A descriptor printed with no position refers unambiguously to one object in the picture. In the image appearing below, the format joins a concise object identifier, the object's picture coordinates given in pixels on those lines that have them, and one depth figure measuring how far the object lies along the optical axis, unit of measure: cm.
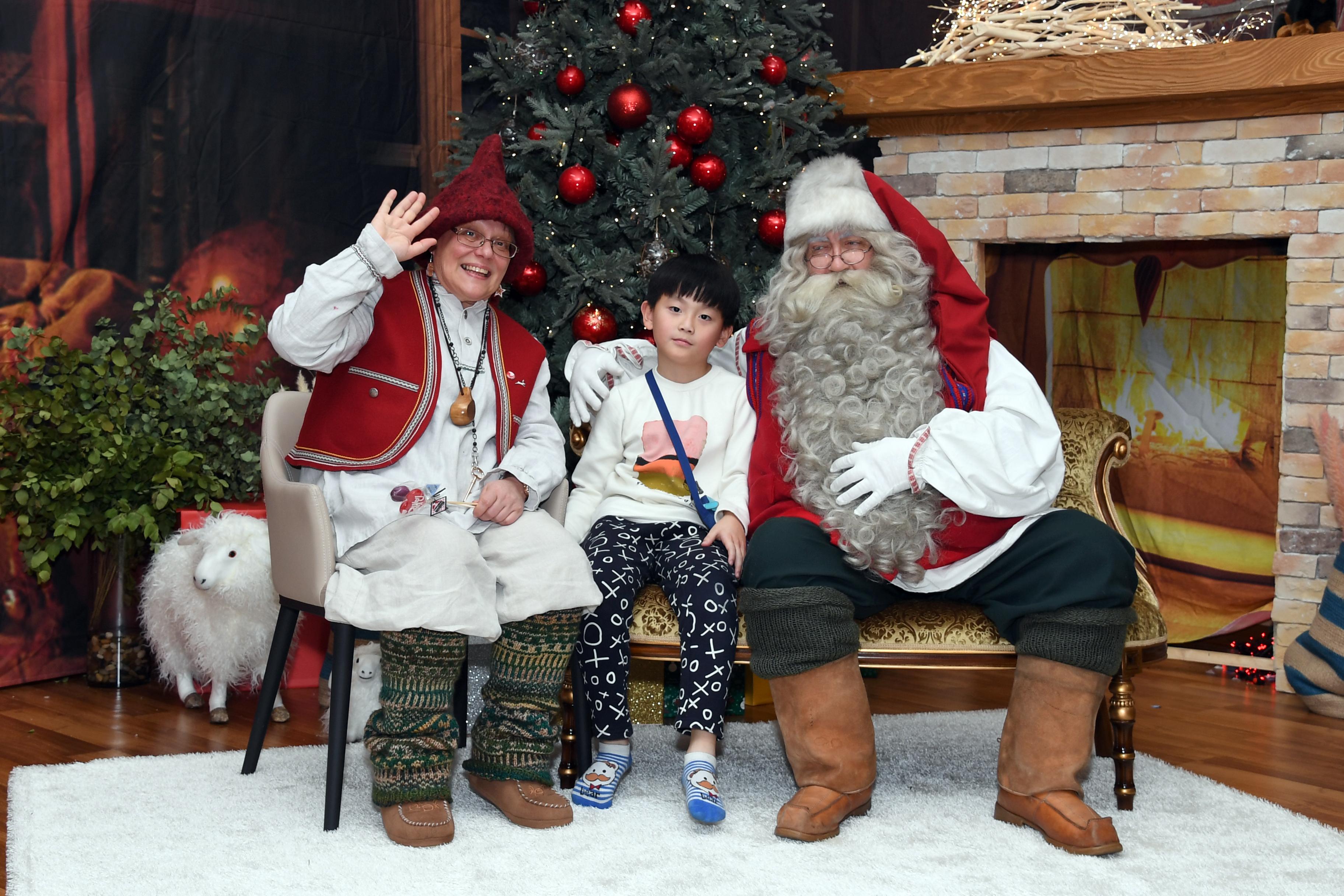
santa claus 258
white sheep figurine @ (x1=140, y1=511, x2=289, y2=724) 343
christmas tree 378
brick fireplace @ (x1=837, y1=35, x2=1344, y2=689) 399
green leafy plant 371
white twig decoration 426
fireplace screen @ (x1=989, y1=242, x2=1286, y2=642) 443
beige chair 256
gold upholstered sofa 277
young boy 269
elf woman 251
